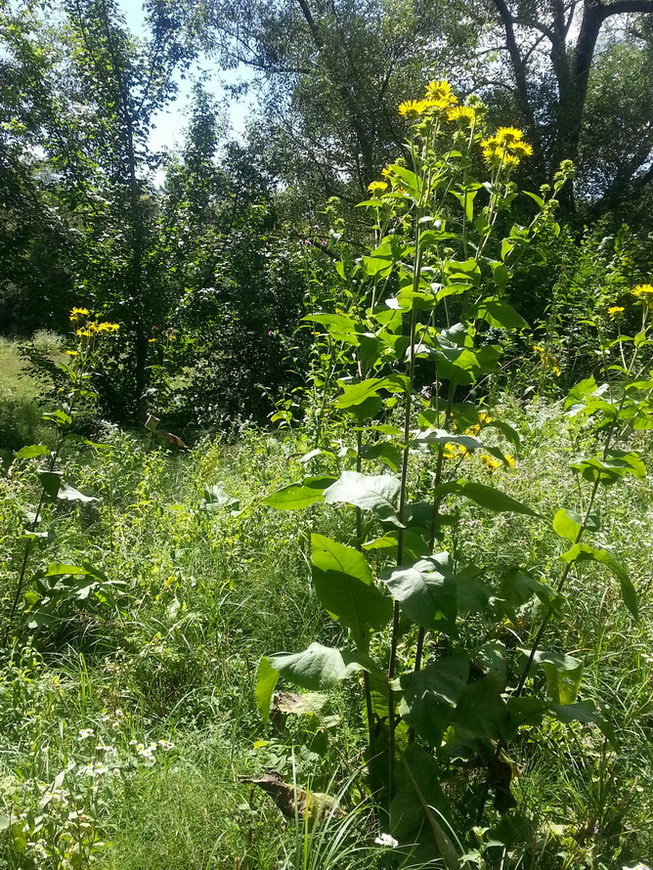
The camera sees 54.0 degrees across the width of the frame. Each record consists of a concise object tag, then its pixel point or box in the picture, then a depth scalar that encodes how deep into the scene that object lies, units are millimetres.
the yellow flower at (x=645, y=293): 1808
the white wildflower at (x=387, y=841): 1174
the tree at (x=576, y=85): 11273
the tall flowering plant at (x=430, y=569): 1267
